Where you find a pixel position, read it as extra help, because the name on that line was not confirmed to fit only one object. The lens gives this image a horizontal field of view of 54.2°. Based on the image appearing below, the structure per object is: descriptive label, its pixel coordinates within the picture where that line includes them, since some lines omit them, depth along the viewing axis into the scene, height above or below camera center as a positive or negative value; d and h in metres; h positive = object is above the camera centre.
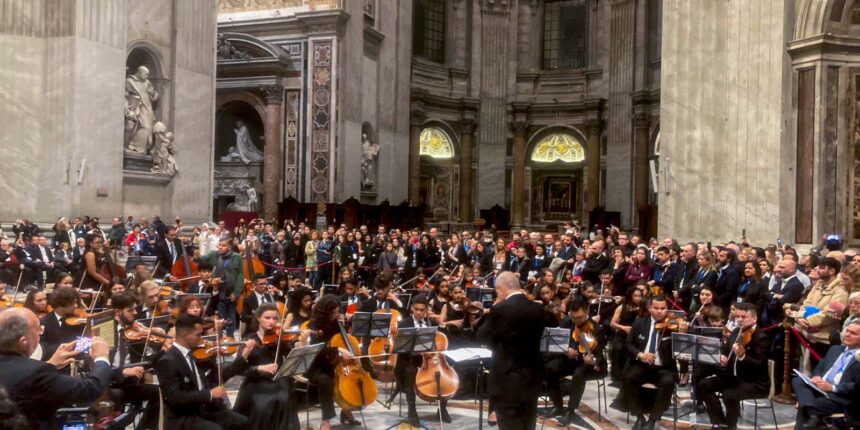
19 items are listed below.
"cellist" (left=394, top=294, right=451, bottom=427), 8.99 -1.63
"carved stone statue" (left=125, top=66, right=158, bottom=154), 19.03 +2.37
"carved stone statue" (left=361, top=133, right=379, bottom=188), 30.98 +2.22
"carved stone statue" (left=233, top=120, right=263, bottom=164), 30.41 +2.53
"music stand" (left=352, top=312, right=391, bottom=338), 9.21 -1.16
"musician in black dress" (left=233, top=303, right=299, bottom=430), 7.22 -1.48
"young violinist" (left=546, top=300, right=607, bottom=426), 9.13 -1.54
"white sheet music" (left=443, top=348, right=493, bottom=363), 8.41 -1.36
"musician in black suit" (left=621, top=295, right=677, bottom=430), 8.68 -1.52
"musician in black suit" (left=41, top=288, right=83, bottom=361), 7.77 -1.03
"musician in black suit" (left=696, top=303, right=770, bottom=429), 8.53 -1.52
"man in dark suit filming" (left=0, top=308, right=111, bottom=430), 4.85 -0.96
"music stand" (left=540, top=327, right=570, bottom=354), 8.67 -1.20
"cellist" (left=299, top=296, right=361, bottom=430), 8.38 -1.34
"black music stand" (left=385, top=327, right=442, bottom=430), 8.48 -1.22
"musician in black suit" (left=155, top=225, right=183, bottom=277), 15.01 -0.65
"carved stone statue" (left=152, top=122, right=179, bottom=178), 19.64 +1.48
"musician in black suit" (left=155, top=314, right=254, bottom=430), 6.30 -1.31
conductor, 6.99 -1.09
